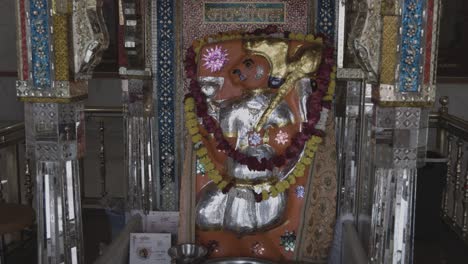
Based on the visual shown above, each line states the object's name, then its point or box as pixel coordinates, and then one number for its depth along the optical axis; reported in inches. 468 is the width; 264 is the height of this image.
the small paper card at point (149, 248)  135.4
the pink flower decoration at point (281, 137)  139.3
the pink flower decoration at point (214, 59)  139.5
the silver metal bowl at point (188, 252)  120.9
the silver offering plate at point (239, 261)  125.8
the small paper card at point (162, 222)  154.6
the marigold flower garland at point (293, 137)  136.9
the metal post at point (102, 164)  200.2
